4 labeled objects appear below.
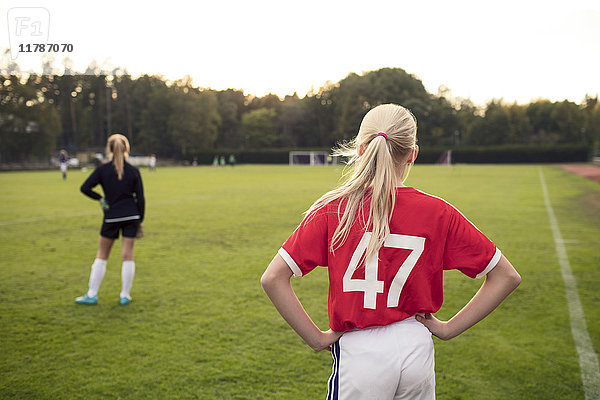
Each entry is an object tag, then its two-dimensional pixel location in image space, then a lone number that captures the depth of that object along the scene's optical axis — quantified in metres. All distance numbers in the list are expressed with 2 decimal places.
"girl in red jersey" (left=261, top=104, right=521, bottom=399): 1.89
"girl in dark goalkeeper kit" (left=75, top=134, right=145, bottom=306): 5.83
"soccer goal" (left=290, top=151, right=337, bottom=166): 75.38
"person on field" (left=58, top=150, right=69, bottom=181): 34.66
